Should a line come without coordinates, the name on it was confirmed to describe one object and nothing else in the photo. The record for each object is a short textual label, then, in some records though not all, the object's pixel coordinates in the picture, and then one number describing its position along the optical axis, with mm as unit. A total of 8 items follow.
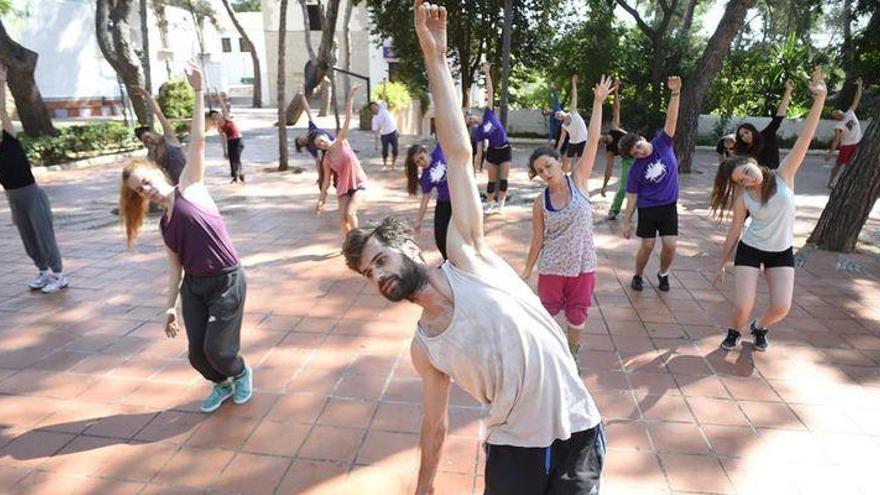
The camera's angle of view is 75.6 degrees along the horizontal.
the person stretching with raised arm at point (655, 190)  5145
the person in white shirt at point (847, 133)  10273
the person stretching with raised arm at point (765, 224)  3855
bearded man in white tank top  1669
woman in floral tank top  3504
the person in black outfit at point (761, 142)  6621
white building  23016
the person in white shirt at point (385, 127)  12523
